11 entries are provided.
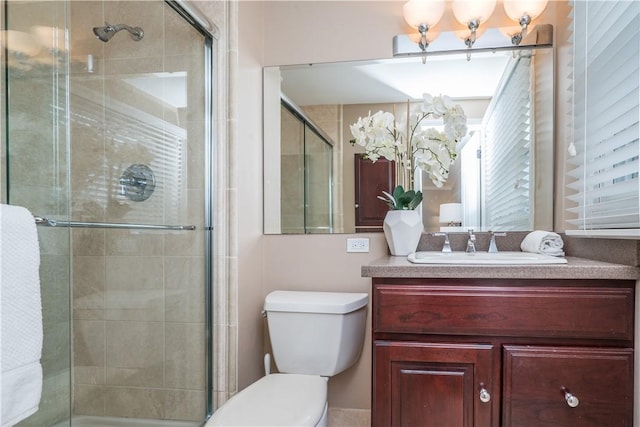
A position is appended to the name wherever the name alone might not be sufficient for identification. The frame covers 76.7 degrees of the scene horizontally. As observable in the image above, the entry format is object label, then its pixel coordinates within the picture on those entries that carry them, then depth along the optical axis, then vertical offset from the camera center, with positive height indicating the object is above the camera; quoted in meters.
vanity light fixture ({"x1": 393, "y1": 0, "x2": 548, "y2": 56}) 1.85 +0.90
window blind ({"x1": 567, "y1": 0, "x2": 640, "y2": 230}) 1.14 +0.31
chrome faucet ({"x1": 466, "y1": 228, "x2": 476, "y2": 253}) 1.79 -0.15
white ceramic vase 1.79 -0.09
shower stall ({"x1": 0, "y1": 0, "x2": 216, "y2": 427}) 1.65 -0.01
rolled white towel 1.63 -0.14
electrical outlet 2.01 -0.17
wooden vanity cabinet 1.12 -0.41
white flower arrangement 1.84 +0.34
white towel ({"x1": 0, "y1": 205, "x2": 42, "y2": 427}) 0.91 -0.25
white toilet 1.62 -0.54
